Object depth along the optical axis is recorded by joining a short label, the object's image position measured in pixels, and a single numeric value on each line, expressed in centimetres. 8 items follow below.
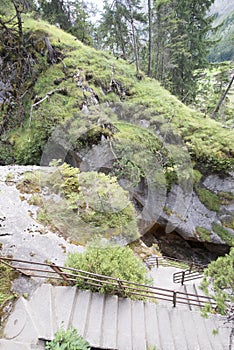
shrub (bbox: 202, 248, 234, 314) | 230
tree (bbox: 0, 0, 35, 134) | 882
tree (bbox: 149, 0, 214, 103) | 1144
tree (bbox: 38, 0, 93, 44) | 1291
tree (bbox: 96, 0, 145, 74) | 1132
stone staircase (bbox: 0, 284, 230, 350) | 284
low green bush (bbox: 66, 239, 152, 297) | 354
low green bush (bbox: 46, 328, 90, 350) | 255
